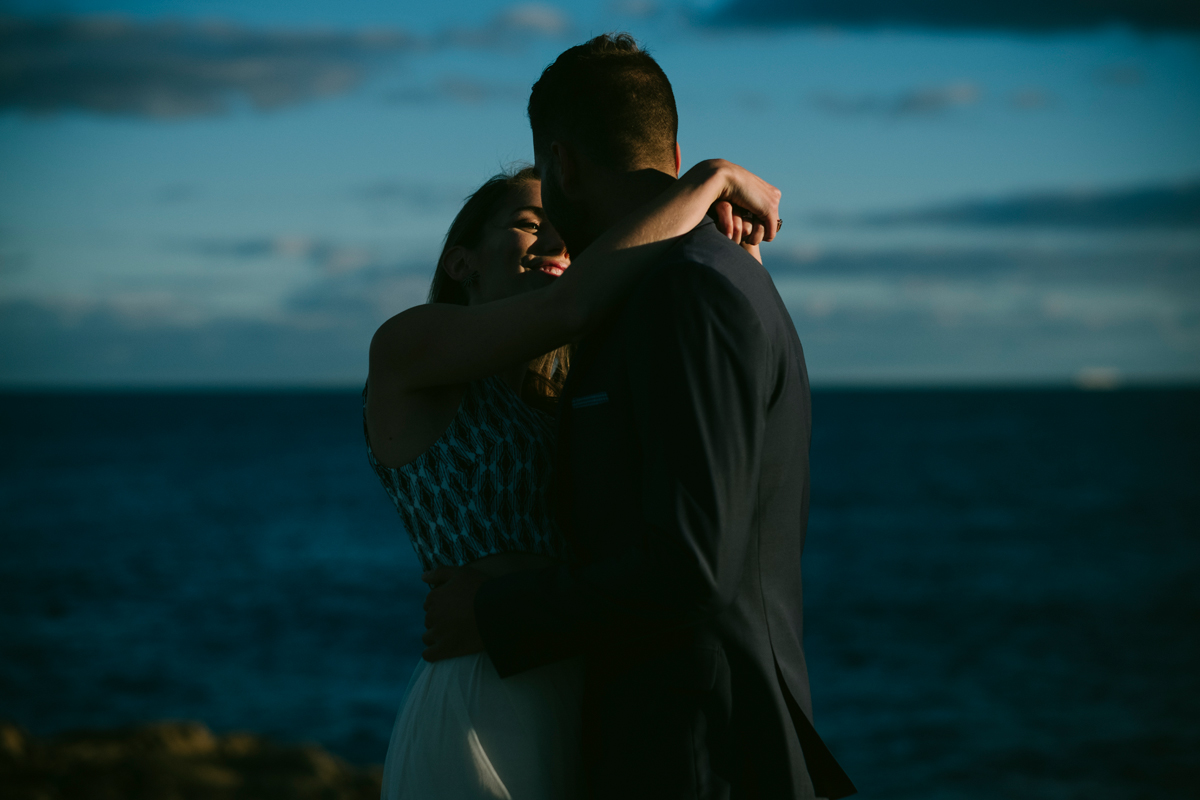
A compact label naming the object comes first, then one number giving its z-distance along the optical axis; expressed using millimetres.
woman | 2385
